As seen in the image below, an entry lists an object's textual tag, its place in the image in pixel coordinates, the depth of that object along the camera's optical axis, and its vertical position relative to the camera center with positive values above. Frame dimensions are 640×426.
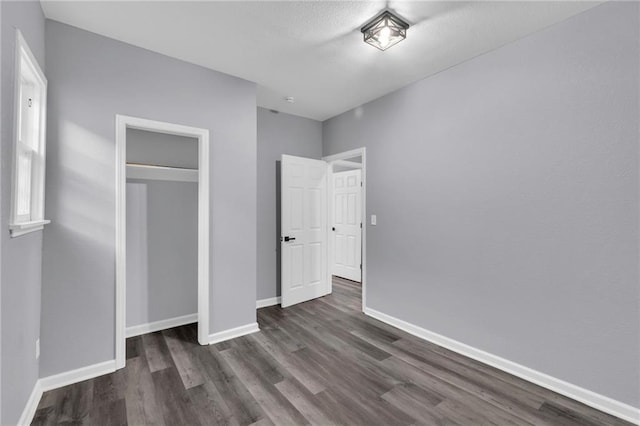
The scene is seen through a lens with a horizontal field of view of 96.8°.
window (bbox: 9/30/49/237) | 1.61 +0.52
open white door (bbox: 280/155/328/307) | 3.99 -0.17
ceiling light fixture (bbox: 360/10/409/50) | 2.07 +1.41
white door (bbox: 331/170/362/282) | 5.37 -0.15
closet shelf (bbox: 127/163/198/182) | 3.08 +0.51
